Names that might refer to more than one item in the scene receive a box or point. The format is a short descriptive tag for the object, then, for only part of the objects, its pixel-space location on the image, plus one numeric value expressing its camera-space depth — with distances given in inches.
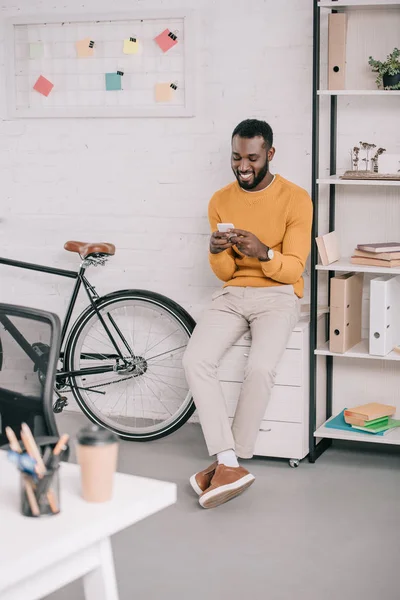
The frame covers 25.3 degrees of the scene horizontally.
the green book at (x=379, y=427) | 144.7
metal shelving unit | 137.9
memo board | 157.8
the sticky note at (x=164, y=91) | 159.2
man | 135.1
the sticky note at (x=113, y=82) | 161.5
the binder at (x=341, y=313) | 143.0
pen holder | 59.1
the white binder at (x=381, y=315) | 140.5
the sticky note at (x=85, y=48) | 162.1
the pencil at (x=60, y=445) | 62.7
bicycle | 158.9
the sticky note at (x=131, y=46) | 159.3
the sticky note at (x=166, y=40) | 157.0
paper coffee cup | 60.0
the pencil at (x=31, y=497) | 59.1
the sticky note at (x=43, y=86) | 166.7
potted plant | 137.9
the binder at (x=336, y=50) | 138.9
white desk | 54.7
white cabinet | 142.0
